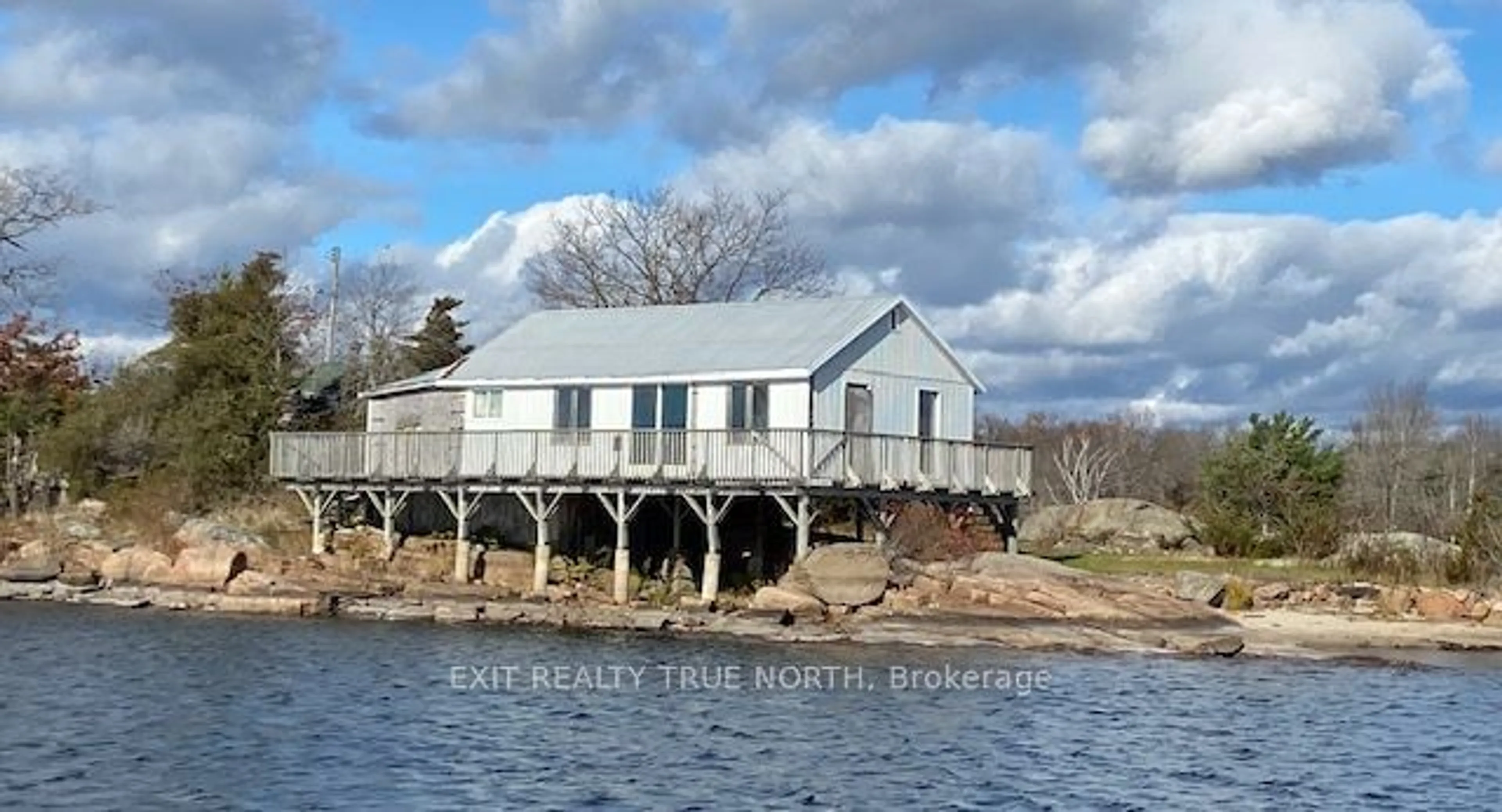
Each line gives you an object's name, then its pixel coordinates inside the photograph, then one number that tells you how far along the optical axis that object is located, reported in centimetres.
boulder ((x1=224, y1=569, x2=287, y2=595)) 4706
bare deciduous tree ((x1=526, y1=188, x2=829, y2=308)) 7100
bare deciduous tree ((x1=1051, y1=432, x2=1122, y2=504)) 9075
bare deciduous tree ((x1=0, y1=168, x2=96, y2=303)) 4353
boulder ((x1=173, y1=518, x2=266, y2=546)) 5028
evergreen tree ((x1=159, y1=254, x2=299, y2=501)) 5544
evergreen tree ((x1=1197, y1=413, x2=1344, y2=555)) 5812
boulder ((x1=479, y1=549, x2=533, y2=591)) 4888
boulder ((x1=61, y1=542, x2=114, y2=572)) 5106
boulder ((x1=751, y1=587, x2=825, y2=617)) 4184
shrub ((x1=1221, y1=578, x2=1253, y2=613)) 4403
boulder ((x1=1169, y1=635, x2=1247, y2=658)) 3891
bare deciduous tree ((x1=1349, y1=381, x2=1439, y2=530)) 7381
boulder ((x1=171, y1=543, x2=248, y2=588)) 4797
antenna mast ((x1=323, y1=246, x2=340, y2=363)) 7675
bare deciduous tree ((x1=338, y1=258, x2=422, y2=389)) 6973
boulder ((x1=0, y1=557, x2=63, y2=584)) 4988
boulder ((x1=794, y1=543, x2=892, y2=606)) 4191
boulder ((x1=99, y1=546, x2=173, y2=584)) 4938
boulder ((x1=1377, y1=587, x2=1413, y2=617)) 4484
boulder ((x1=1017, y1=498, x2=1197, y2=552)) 6219
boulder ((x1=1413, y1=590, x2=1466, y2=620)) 4466
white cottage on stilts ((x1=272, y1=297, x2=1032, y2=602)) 4425
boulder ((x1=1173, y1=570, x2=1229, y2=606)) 4394
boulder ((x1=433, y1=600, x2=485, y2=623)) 4412
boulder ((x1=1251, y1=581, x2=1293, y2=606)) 4506
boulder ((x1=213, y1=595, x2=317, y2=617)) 4594
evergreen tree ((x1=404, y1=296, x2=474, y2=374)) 7412
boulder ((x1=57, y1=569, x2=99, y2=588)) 4916
